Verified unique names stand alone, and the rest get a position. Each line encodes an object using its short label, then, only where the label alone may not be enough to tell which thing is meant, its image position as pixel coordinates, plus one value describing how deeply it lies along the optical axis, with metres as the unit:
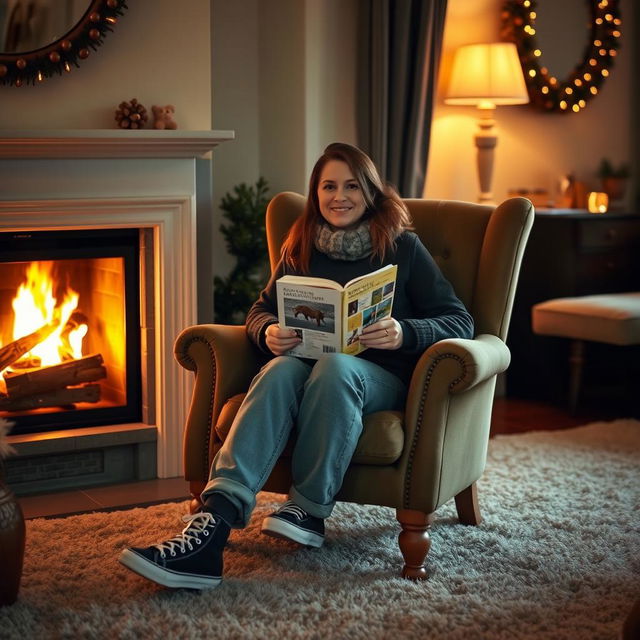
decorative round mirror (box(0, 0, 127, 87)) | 3.11
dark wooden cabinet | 4.57
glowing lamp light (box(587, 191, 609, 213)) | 4.82
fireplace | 3.21
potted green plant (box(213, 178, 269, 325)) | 4.01
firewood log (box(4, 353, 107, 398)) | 3.35
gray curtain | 4.11
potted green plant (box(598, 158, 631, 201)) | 5.04
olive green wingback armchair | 2.52
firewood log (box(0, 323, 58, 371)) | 3.36
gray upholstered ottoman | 4.19
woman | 2.41
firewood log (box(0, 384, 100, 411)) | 3.36
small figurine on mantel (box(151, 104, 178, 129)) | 3.31
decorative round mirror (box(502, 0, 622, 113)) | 4.76
